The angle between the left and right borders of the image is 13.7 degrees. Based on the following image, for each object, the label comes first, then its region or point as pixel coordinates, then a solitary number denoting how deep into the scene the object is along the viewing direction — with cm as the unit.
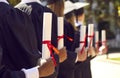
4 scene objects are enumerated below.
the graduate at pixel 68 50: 551
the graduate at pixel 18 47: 372
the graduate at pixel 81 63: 708
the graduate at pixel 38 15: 463
